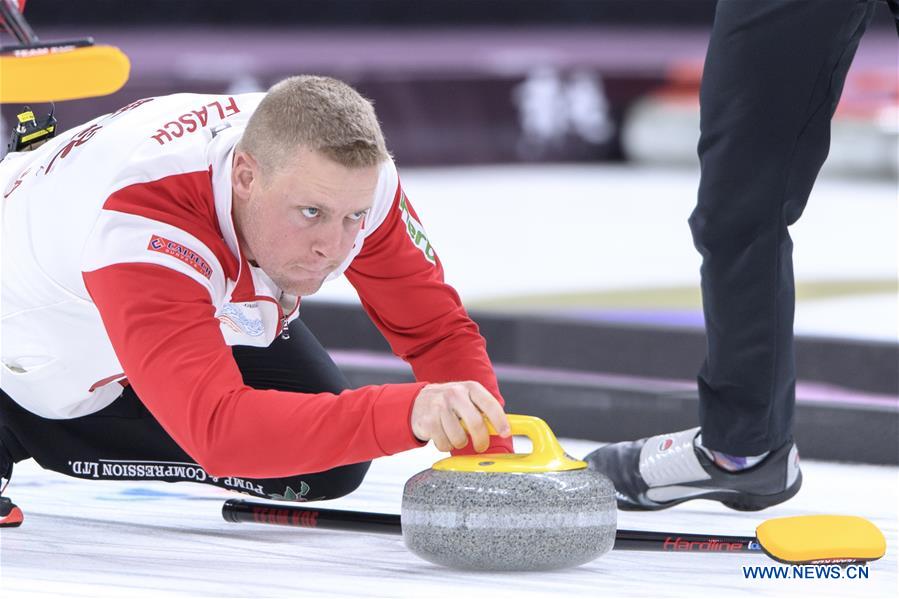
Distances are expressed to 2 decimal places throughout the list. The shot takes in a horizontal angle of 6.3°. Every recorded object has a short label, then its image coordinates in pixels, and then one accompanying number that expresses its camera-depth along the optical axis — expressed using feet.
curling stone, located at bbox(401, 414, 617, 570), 35.77
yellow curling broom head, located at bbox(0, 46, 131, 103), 37.26
